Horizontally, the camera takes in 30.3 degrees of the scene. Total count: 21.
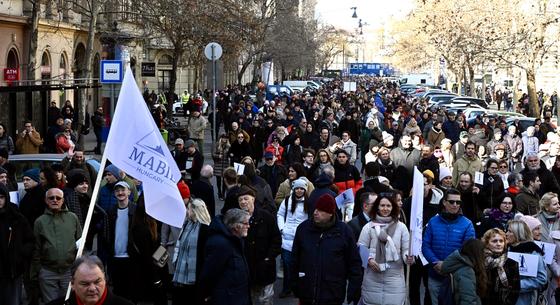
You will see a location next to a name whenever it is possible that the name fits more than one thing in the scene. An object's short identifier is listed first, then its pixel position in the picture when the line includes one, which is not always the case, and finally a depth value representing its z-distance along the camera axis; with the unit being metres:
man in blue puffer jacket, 9.55
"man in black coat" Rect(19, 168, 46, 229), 11.23
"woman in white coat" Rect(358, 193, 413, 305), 9.04
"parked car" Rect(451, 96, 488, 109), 46.77
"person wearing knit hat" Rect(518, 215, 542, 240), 9.65
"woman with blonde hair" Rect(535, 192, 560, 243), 10.40
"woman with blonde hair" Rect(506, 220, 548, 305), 9.07
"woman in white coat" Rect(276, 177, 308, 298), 11.41
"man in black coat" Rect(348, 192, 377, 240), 10.24
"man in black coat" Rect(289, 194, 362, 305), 8.48
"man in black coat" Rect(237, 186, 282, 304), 9.80
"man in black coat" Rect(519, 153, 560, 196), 14.98
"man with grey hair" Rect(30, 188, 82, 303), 9.55
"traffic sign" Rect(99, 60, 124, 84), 19.81
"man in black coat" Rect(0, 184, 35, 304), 9.41
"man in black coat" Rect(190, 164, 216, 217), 12.78
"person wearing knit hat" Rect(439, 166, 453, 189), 12.70
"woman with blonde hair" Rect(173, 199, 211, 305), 9.26
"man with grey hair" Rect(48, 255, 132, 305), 5.53
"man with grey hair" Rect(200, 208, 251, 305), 8.22
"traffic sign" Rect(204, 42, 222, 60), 22.89
